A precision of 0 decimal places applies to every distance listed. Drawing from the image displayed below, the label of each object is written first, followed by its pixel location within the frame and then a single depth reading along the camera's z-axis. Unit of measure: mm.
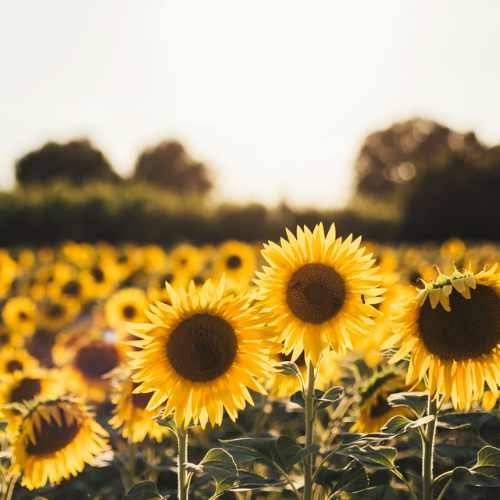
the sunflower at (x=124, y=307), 5090
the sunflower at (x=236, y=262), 6691
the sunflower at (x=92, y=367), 3619
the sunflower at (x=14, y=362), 3793
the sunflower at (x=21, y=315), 5957
